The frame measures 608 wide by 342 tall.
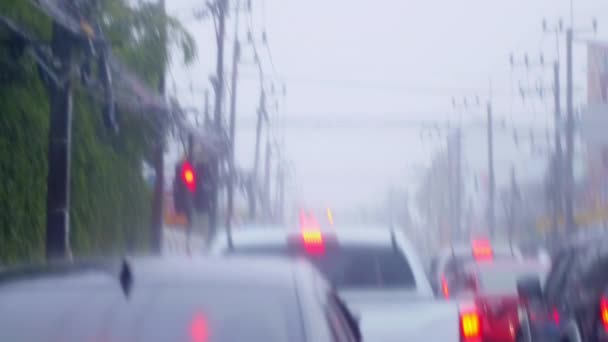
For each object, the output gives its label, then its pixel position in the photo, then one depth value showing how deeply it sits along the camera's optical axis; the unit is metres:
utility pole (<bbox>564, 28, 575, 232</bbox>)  41.66
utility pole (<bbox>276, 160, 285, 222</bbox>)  80.06
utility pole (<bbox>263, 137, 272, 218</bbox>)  62.47
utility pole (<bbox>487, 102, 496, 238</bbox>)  58.28
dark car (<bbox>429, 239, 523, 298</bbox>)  19.57
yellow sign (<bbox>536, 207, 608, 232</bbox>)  48.16
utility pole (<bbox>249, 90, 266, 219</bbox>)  49.21
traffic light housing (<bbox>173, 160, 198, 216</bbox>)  22.50
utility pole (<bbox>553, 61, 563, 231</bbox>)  46.19
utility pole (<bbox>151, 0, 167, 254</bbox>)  23.72
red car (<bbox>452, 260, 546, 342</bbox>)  11.09
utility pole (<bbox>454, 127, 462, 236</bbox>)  70.62
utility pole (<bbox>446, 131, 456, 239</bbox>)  79.12
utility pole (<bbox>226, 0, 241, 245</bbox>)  35.89
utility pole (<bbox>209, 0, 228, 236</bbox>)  32.31
